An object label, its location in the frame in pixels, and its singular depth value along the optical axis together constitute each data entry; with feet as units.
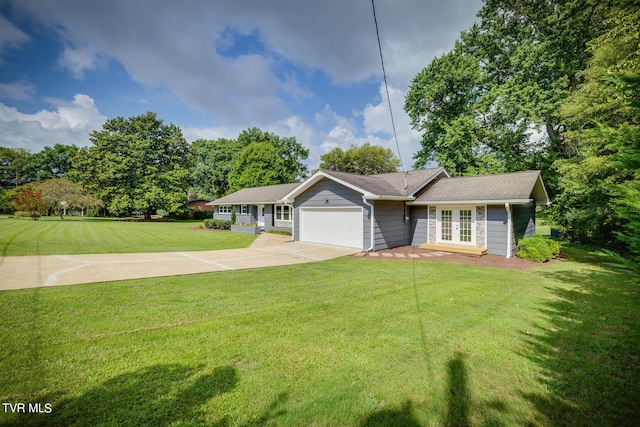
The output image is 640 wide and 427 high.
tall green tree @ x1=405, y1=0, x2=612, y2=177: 56.80
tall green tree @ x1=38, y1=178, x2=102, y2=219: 99.09
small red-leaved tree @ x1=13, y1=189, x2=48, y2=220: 94.58
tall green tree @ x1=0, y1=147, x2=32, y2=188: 166.81
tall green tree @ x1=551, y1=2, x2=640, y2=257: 34.09
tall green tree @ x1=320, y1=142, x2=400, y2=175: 138.00
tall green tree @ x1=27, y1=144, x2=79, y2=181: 175.52
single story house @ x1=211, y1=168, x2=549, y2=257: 39.78
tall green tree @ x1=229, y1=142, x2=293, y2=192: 121.80
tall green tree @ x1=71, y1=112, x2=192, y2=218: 107.45
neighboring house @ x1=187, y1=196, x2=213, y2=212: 164.23
